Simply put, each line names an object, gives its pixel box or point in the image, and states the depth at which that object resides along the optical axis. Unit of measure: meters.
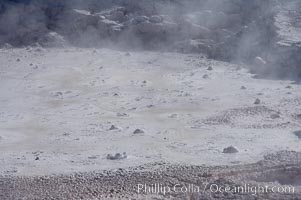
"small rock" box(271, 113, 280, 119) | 19.78
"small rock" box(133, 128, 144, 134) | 18.28
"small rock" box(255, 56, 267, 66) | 27.73
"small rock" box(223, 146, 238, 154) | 16.00
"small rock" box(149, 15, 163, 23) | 35.16
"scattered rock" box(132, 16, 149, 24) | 35.19
